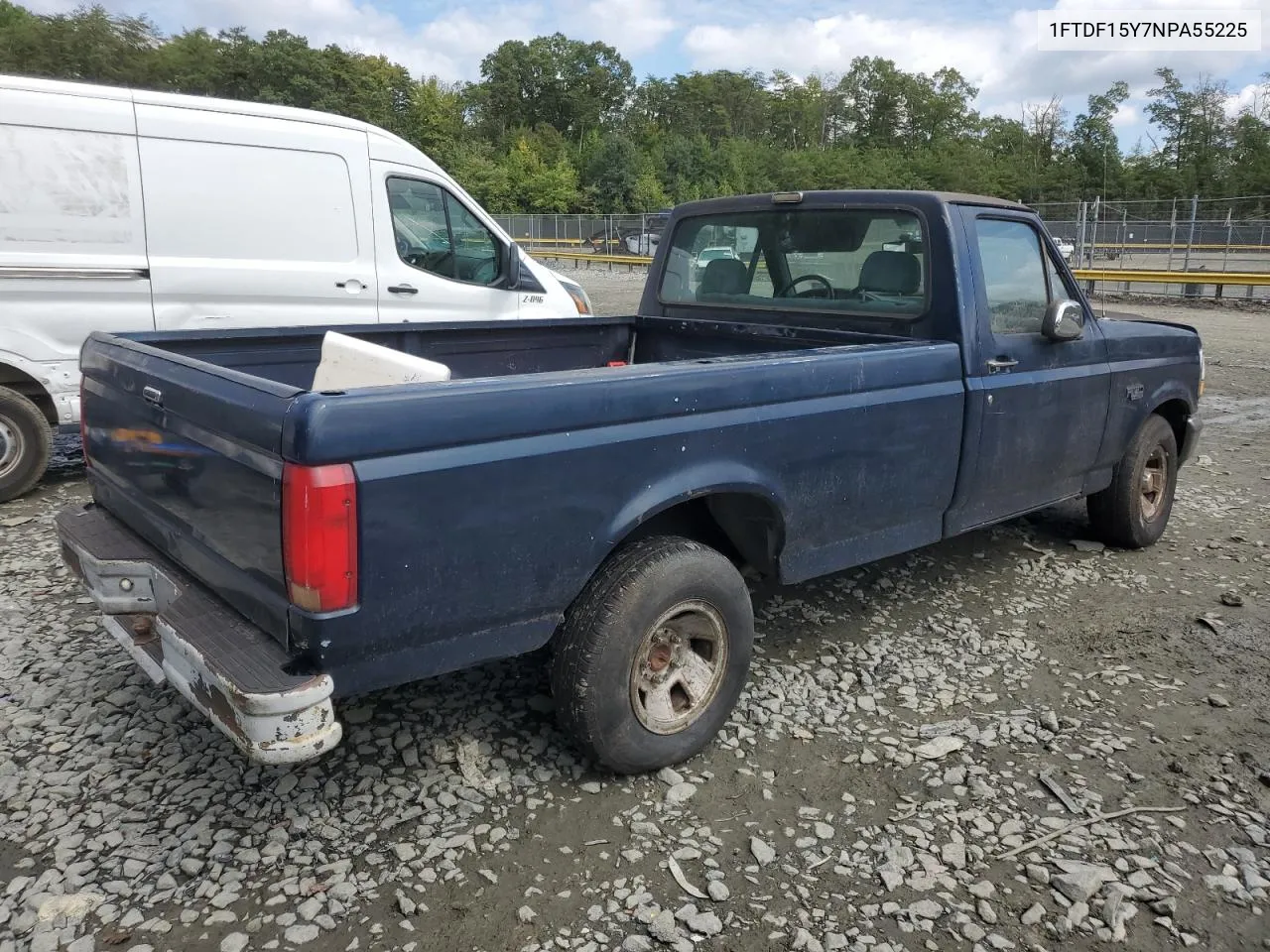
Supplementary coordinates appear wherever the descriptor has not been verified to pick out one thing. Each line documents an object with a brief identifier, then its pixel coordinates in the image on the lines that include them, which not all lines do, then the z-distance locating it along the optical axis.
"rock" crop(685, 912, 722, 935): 2.50
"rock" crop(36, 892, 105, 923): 2.47
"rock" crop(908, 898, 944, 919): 2.58
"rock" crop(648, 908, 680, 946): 2.47
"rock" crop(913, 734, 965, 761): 3.34
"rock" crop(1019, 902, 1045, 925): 2.57
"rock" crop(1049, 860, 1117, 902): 2.67
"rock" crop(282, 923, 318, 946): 2.42
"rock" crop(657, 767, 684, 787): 3.14
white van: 5.71
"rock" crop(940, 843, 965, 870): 2.78
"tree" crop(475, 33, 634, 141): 94.50
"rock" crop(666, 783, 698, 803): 3.06
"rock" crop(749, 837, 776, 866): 2.78
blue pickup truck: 2.39
